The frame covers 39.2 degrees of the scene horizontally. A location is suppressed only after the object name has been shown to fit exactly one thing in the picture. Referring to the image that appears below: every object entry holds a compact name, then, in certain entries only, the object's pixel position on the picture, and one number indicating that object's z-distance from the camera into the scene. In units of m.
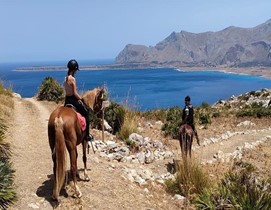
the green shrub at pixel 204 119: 22.49
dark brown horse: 11.76
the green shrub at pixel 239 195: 8.64
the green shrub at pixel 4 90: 23.41
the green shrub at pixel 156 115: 22.36
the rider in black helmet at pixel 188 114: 11.95
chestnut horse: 7.17
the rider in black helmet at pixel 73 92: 8.22
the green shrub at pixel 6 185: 7.21
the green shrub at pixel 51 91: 24.31
